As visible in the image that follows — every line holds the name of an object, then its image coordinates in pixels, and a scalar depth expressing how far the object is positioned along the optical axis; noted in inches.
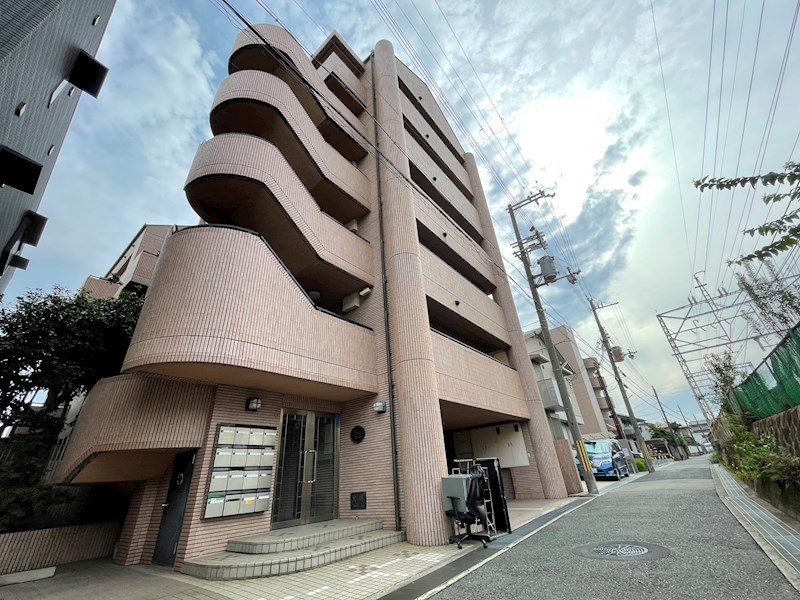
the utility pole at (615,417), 1252.8
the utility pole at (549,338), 513.7
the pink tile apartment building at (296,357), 254.2
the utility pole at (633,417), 917.8
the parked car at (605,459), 780.0
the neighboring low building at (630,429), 1840.9
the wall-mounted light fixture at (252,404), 293.1
